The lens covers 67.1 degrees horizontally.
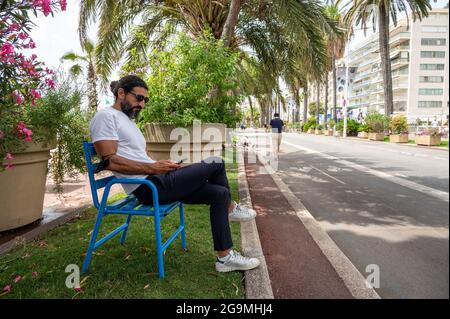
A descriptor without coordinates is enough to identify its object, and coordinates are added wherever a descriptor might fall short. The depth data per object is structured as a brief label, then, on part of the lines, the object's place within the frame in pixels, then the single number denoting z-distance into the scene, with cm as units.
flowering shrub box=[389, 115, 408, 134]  2266
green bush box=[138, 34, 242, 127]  476
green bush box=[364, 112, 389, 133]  2425
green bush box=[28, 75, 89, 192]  373
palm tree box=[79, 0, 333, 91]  680
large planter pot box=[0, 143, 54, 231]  363
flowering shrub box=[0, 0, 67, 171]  257
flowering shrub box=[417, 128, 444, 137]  1645
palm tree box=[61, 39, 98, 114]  524
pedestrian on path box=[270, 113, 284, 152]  1462
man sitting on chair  256
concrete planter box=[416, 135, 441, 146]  1605
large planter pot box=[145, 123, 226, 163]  470
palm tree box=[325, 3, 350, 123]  2815
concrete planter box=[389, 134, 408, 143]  2103
